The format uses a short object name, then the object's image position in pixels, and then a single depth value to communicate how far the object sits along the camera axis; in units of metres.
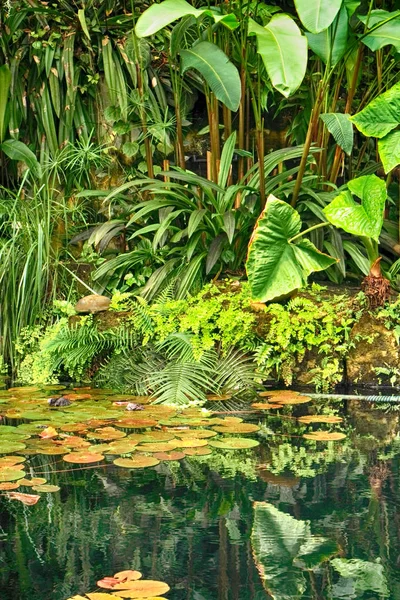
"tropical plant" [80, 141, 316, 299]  5.37
